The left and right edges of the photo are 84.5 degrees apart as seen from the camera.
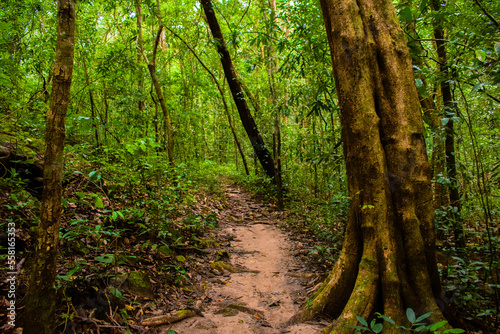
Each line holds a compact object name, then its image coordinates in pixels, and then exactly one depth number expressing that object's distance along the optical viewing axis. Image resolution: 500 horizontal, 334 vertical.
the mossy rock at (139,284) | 3.13
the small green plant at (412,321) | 1.54
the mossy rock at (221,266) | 4.43
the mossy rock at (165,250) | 4.23
